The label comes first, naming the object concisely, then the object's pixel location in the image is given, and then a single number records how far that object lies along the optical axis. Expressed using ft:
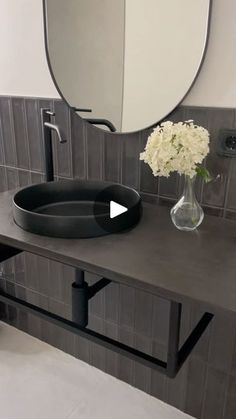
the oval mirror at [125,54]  3.74
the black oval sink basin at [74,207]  3.43
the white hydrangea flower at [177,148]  3.30
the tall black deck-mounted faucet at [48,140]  4.49
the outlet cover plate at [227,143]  3.72
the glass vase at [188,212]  3.65
